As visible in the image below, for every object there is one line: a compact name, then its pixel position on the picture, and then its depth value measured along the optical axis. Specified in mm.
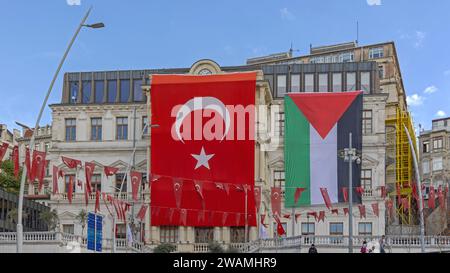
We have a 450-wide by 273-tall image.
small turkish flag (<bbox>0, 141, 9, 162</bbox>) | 40644
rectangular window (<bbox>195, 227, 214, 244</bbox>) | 66438
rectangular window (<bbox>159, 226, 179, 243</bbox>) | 67000
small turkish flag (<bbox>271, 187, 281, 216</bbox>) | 60009
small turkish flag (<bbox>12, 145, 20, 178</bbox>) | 43000
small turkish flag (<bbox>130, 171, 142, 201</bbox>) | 52000
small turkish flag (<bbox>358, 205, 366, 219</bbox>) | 60512
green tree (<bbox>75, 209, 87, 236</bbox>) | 64750
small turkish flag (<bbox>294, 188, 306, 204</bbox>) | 66812
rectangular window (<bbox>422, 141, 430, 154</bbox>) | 108775
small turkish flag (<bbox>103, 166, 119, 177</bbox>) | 50344
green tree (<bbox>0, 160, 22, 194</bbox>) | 80500
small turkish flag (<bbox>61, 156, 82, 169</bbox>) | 52688
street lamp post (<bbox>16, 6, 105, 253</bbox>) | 27641
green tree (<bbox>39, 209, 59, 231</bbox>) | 66750
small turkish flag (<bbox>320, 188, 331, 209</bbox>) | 61775
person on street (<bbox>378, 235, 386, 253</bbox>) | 42206
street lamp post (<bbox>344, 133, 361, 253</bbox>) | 43472
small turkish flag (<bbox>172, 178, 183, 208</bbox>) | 65875
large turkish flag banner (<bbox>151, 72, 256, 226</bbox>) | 66188
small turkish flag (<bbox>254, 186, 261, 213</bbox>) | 65250
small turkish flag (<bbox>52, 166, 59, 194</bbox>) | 50800
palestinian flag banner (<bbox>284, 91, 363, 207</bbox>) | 67000
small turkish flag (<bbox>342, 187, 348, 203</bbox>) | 64488
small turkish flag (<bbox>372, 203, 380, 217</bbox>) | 63616
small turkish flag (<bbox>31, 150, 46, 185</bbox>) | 41500
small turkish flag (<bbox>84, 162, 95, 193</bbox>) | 51434
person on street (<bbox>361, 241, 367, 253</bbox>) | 38509
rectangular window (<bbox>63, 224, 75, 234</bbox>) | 70938
